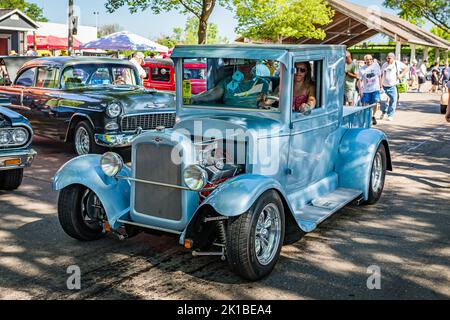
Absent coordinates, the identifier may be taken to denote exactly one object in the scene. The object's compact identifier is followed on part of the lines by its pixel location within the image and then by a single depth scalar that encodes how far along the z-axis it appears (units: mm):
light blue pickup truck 4438
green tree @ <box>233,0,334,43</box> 26734
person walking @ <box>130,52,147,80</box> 14769
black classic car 9211
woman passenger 5461
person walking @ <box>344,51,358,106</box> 13094
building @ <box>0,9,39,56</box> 34291
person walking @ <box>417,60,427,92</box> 30717
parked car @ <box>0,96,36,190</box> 6980
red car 16734
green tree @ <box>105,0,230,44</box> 19000
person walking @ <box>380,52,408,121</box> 15112
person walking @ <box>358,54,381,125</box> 13836
